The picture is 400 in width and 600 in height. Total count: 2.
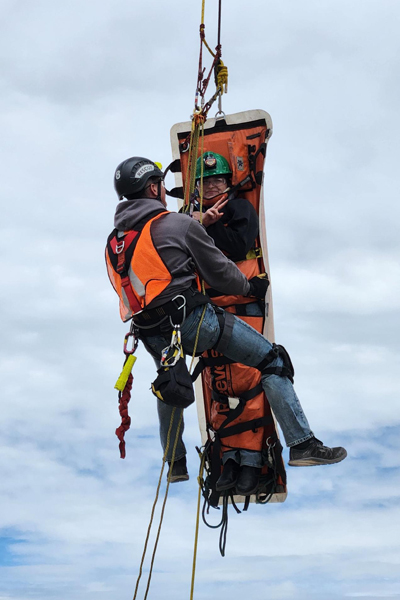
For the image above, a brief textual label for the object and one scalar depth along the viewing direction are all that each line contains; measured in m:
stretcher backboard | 6.69
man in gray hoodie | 5.18
